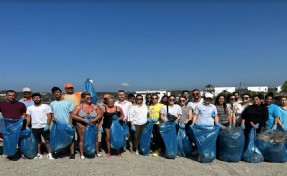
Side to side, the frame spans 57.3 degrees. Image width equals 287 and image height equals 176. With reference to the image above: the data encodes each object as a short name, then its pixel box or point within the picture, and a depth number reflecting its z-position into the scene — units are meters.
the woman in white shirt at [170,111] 5.29
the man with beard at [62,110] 5.10
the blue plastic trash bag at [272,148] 4.92
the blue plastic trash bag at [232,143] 4.87
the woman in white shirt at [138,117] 5.41
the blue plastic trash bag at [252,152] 4.95
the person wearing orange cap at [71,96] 5.57
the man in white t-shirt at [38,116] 5.01
